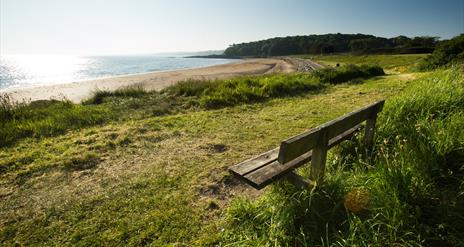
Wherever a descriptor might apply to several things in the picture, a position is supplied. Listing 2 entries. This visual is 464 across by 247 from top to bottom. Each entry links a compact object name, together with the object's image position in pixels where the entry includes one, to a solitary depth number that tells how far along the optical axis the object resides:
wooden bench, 2.31
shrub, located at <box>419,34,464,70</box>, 19.77
